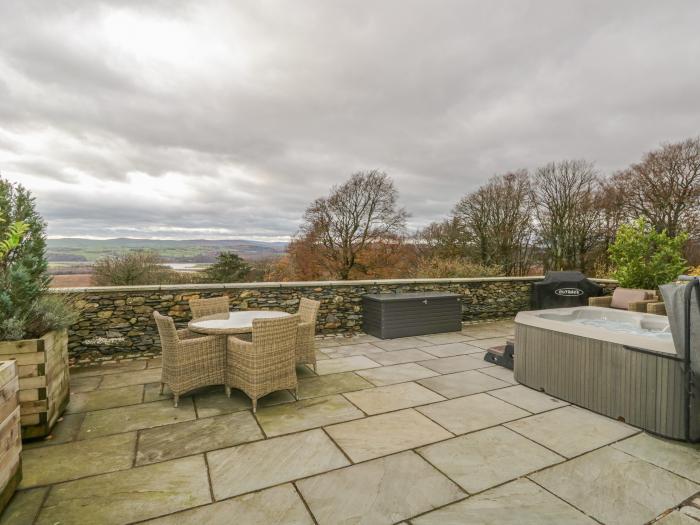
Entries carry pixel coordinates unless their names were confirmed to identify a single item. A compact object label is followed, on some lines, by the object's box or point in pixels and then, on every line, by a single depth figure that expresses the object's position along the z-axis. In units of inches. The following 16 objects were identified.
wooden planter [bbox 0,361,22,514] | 65.2
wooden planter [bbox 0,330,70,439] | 92.0
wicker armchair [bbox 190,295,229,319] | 156.7
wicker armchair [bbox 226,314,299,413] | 112.0
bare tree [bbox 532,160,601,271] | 637.9
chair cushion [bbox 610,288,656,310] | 230.8
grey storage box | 211.3
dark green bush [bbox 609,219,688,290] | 250.2
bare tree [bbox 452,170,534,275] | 686.5
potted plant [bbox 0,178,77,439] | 93.0
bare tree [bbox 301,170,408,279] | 661.9
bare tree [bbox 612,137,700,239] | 532.4
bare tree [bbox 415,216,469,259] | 680.4
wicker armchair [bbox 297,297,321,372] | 145.9
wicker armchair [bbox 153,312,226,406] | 115.5
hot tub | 92.9
